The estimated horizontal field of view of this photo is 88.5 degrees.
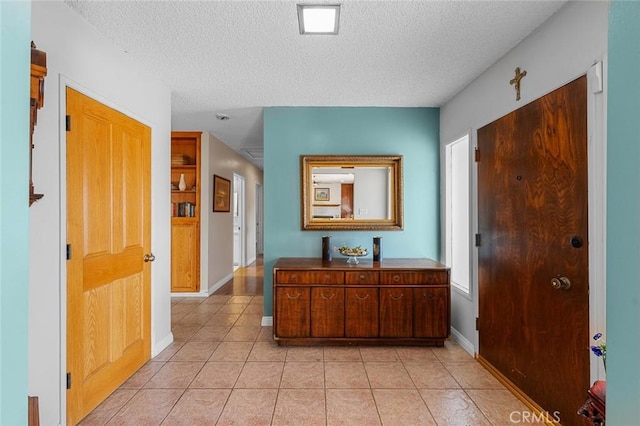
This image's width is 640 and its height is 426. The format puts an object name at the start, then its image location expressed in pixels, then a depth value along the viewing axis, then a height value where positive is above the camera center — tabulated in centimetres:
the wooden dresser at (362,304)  301 -85
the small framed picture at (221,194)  507 +30
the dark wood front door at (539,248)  174 -23
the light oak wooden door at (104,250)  192 -25
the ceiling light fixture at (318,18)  185 +115
